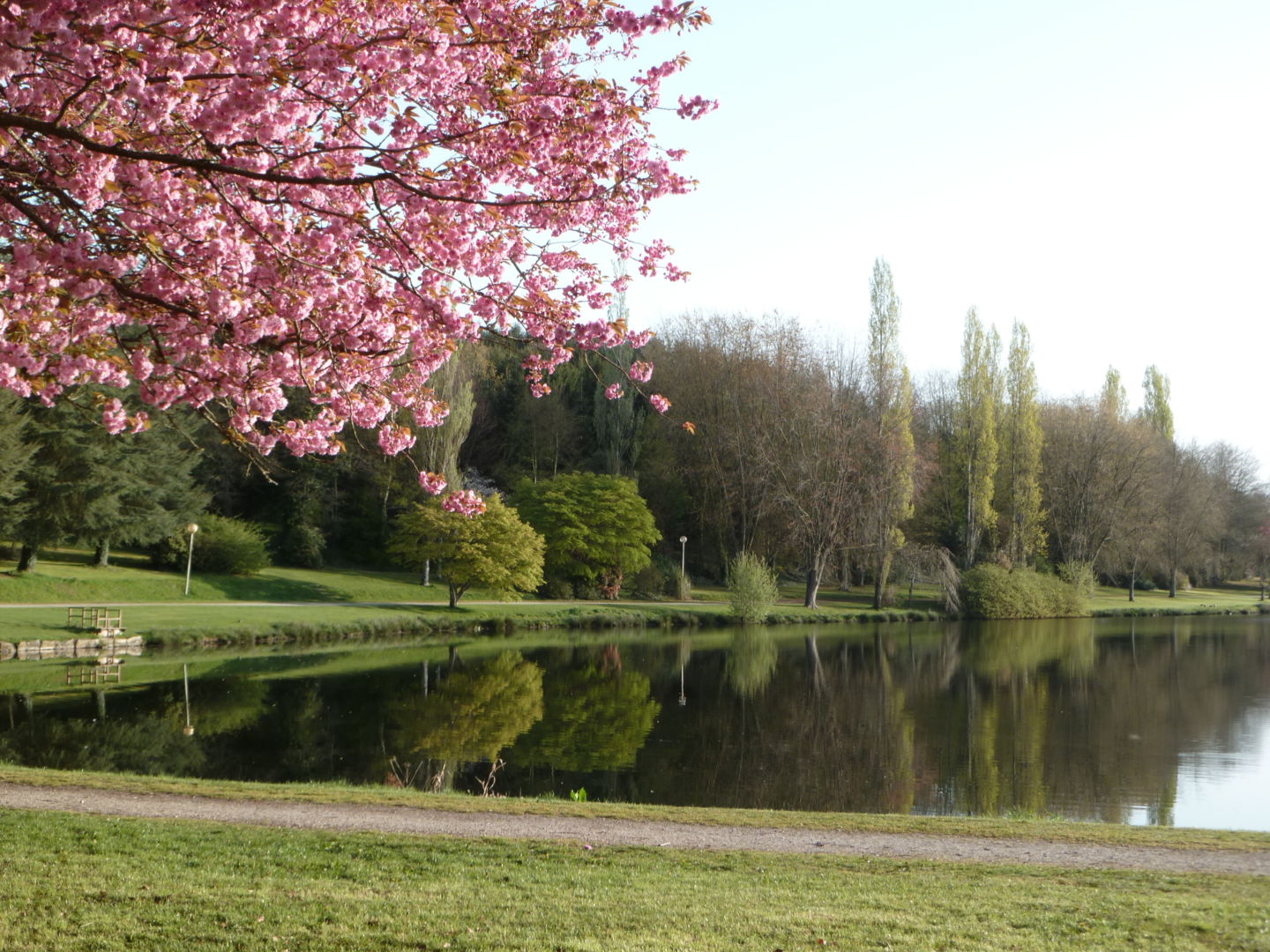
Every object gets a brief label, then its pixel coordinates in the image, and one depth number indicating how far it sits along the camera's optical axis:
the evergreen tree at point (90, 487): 34.06
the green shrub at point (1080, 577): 51.96
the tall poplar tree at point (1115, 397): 67.50
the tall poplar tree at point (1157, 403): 73.06
